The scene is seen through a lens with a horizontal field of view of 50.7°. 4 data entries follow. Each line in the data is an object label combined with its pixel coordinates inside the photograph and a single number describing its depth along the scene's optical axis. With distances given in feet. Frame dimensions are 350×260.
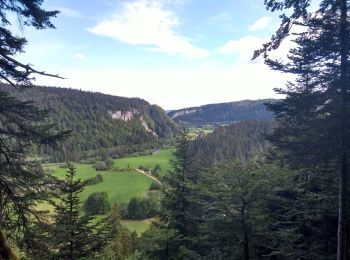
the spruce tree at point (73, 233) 59.06
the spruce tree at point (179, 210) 77.36
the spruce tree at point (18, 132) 32.24
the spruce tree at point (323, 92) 38.14
